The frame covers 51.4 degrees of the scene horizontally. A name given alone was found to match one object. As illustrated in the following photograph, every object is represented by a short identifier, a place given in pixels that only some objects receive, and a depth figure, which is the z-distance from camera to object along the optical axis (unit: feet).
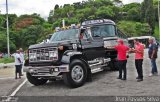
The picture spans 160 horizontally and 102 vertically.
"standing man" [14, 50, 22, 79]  28.90
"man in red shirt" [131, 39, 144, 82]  21.16
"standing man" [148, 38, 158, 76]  23.19
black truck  20.49
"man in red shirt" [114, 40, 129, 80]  21.92
